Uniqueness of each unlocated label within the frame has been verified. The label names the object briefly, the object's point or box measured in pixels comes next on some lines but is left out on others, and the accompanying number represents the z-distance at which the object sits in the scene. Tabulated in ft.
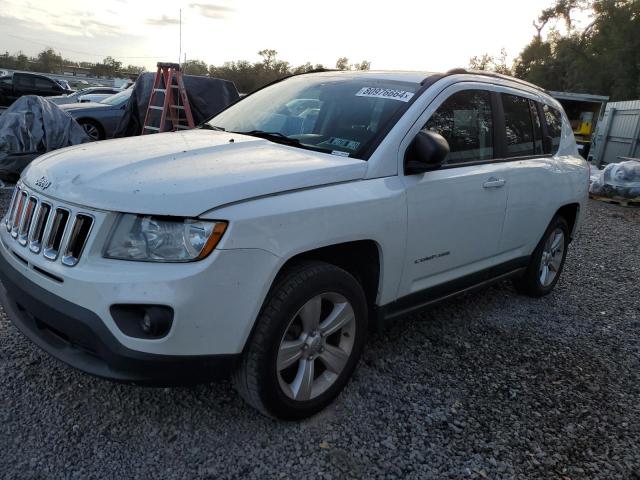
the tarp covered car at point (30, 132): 23.61
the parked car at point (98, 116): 35.45
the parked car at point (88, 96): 53.06
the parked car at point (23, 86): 68.69
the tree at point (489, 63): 169.27
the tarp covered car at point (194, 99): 34.58
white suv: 7.02
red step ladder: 32.42
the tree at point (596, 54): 114.83
